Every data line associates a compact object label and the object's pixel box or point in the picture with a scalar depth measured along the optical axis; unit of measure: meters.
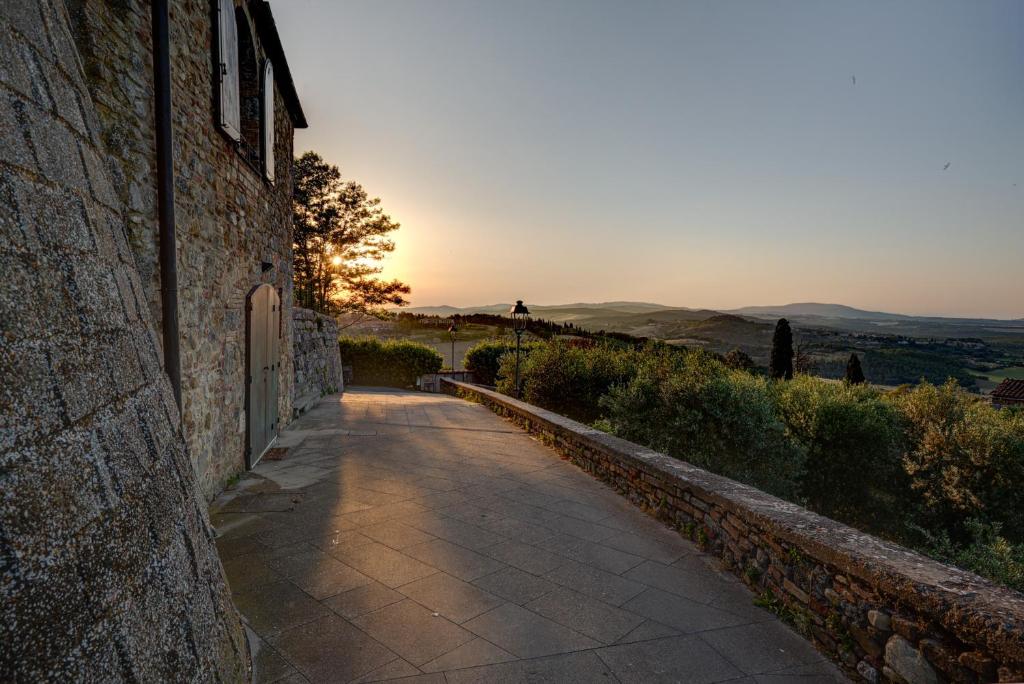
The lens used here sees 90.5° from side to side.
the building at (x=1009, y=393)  23.25
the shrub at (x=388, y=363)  18.03
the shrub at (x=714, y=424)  6.43
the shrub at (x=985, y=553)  4.57
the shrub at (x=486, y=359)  17.86
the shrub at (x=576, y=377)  9.80
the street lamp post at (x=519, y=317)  11.30
